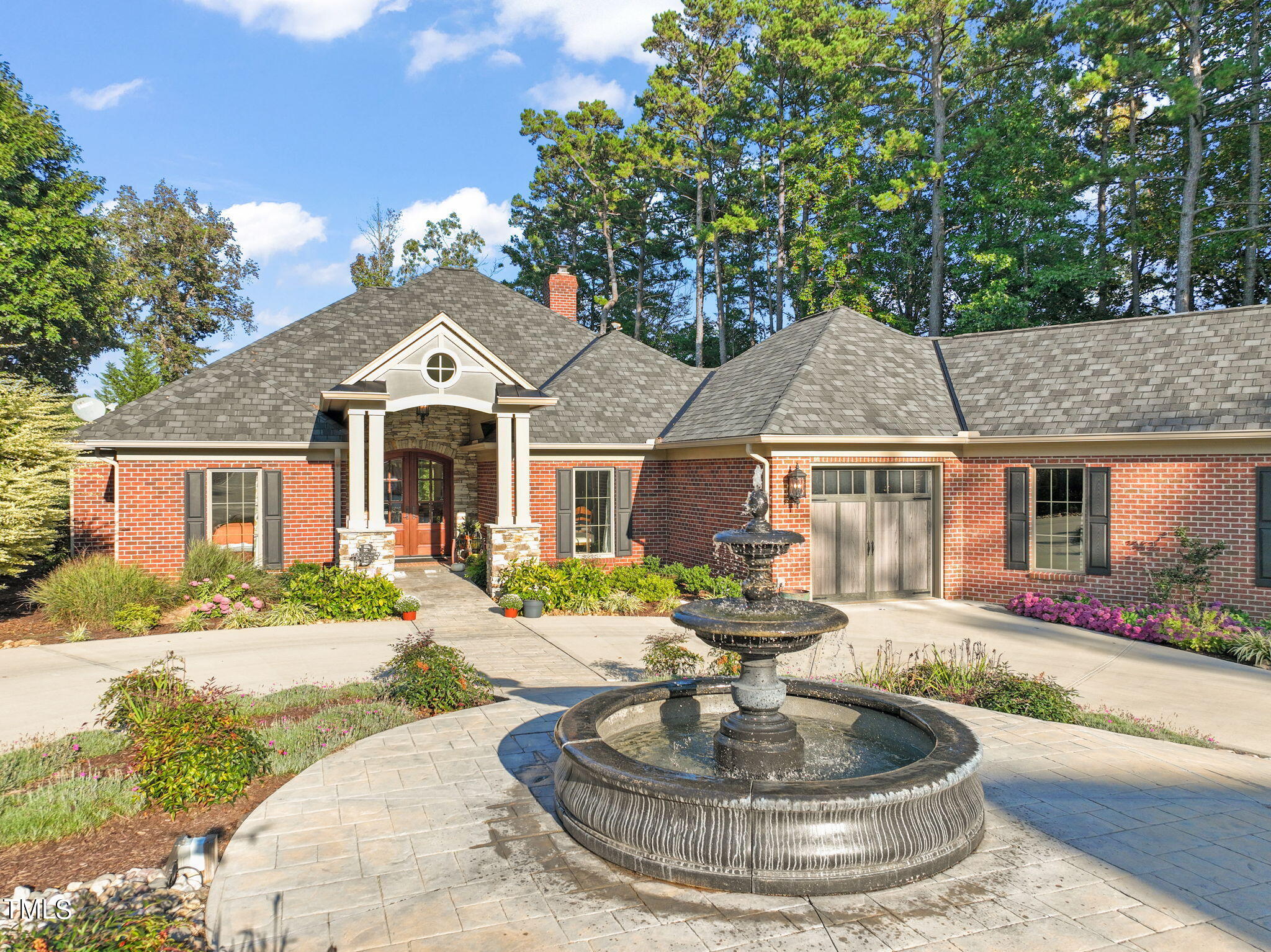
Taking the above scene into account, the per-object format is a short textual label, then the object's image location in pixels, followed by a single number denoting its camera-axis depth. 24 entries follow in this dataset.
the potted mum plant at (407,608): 12.46
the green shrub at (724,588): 13.50
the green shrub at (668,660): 8.37
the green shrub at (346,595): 12.54
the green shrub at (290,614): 12.17
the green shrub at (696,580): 14.01
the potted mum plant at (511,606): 12.79
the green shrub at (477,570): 15.27
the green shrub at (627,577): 14.23
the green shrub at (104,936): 3.28
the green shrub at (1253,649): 9.94
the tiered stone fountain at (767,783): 4.16
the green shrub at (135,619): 11.46
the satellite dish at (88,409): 14.67
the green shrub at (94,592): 11.77
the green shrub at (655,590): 13.96
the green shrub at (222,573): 12.59
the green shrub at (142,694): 6.12
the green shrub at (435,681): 7.57
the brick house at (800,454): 12.30
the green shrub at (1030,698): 7.39
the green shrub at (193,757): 5.24
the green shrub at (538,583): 13.29
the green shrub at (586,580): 13.72
